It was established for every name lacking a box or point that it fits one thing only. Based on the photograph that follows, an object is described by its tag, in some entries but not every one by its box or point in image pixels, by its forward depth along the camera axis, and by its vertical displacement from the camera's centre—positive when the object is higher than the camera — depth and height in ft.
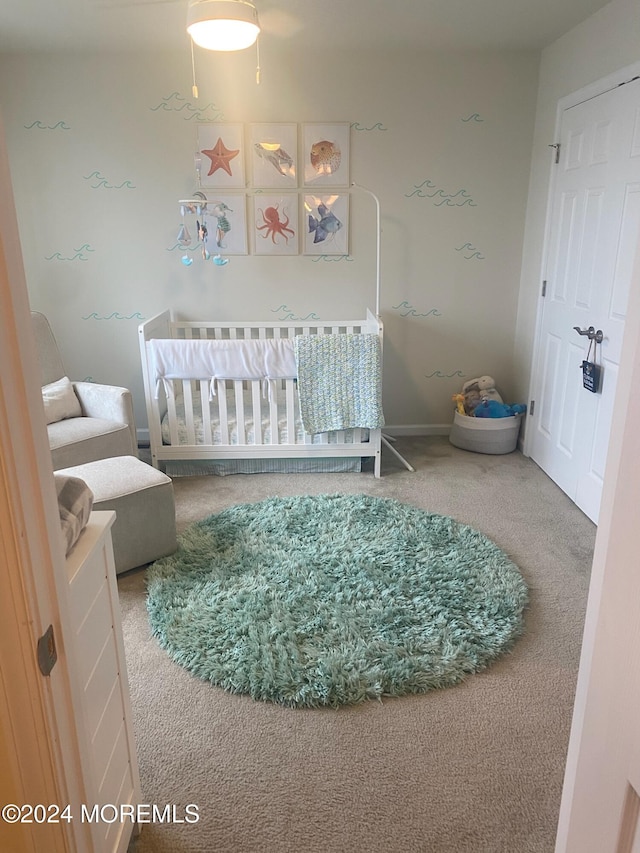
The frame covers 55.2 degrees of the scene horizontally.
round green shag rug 6.29 -4.18
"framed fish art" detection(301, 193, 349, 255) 12.48 +0.36
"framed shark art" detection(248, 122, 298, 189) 12.04 +1.66
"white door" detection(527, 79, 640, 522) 8.75 -0.60
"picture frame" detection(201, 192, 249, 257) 12.29 +0.34
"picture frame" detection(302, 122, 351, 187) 12.05 +1.67
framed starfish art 12.02 +1.64
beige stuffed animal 12.86 -3.08
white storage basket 12.32 -3.76
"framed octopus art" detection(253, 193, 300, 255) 12.45 +0.35
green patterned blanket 10.64 -2.36
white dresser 3.54 -2.68
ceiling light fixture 7.39 +2.61
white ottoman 7.91 -3.32
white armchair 9.59 -2.82
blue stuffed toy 12.45 -3.31
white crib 11.10 -3.38
